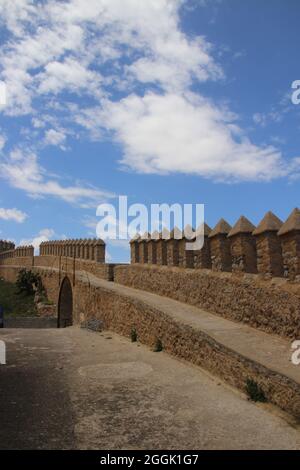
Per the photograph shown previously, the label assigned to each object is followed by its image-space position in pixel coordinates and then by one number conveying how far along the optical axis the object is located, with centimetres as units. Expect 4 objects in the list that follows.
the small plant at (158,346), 923
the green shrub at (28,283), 3275
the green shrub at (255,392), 553
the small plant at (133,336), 1083
